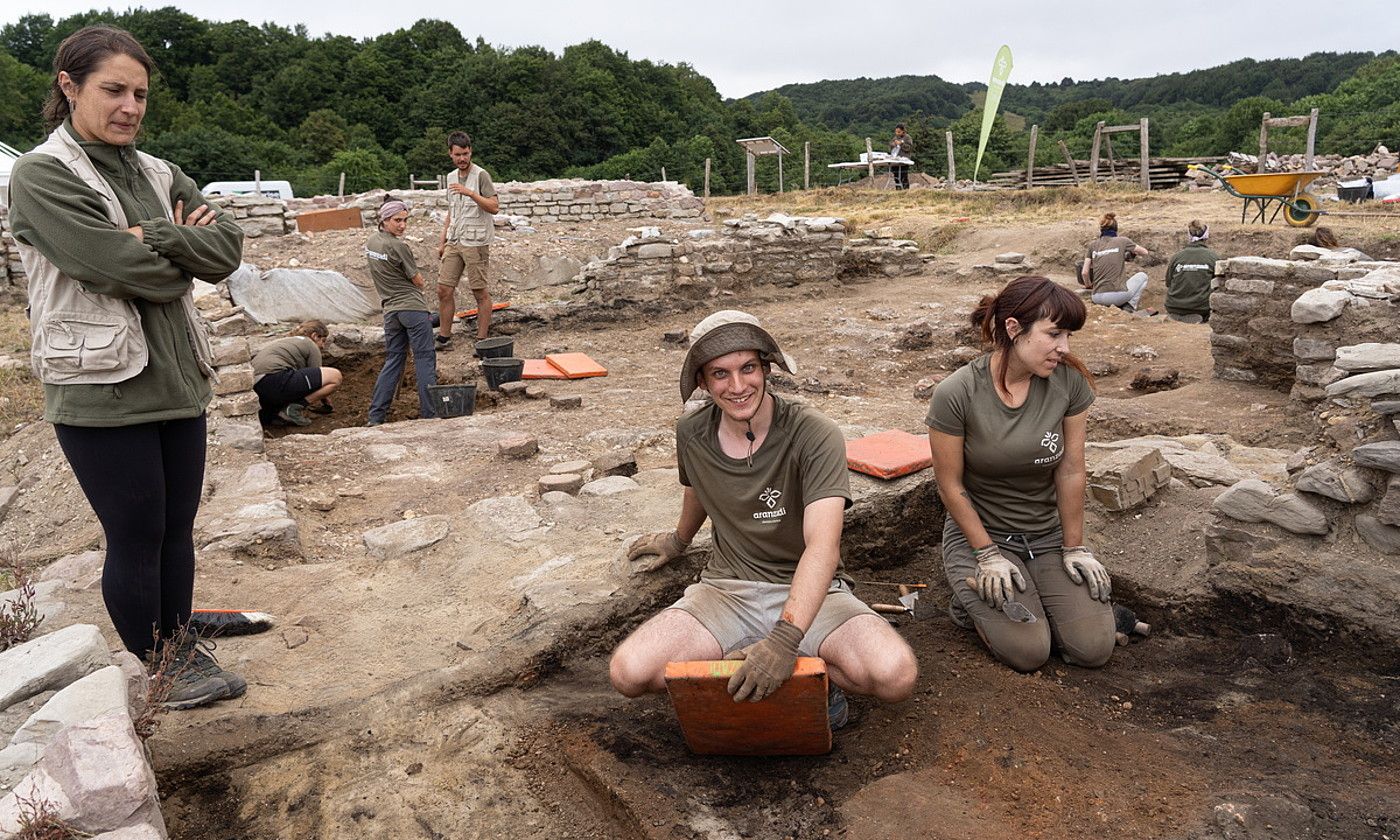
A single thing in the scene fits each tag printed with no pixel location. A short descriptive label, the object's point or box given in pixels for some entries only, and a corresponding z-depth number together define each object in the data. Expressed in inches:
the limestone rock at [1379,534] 113.3
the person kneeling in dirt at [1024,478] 118.1
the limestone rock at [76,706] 74.0
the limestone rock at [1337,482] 115.6
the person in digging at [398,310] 269.7
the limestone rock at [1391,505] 111.5
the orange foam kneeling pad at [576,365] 338.0
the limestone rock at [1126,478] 148.0
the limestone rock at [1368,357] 124.5
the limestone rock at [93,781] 66.6
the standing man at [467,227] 339.9
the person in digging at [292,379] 285.6
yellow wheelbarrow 516.4
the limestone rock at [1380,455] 110.7
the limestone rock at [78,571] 141.3
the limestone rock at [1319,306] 232.8
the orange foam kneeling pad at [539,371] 333.7
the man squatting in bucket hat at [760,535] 96.9
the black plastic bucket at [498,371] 322.7
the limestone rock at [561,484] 191.6
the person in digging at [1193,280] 383.2
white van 794.8
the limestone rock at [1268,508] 120.6
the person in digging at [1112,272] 414.0
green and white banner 711.1
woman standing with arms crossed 87.8
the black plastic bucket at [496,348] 345.4
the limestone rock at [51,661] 80.3
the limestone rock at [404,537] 166.4
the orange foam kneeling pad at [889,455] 149.3
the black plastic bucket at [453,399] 288.0
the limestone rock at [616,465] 205.0
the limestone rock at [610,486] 183.6
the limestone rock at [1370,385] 112.3
